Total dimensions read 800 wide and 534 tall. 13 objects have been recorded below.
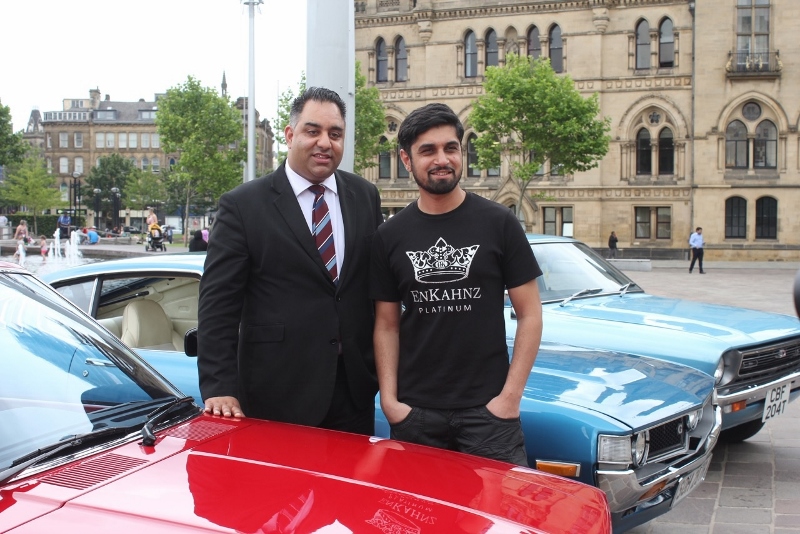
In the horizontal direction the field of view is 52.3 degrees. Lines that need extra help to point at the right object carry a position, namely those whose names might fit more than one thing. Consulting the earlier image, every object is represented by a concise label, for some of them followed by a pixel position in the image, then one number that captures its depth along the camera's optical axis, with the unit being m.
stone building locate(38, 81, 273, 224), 105.94
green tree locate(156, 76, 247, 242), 49.66
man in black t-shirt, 3.18
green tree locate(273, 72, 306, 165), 39.94
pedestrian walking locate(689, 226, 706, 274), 31.86
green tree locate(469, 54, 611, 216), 35.66
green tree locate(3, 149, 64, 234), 77.94
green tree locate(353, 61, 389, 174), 40.24
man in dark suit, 3.33
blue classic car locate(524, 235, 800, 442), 5.76
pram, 32.62
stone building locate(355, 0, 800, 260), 40.22
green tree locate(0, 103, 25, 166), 50.69
